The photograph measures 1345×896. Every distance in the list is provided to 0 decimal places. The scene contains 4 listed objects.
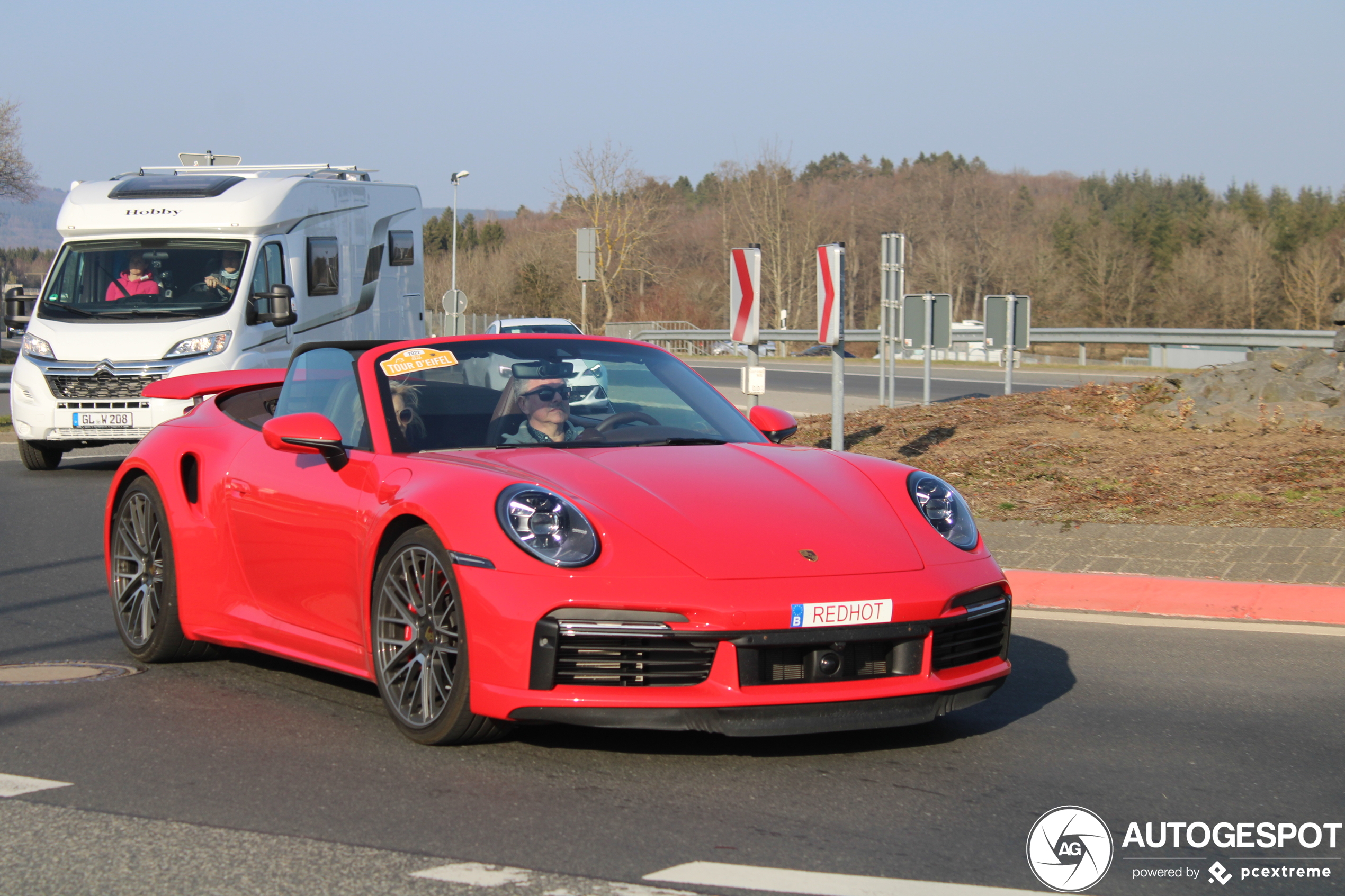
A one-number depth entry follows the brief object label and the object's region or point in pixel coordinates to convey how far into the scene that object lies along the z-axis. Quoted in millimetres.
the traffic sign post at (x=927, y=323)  20641
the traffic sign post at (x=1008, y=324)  22375
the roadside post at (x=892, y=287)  18906
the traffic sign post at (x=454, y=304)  39781
